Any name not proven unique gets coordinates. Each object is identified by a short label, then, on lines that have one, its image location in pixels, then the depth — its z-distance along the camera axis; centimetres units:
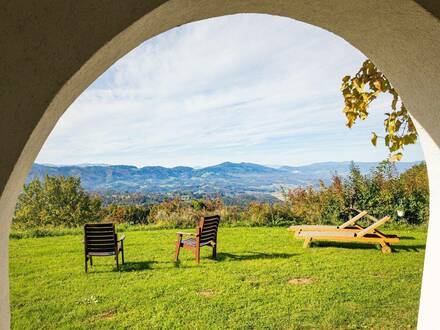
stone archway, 97
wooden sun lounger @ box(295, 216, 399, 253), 746
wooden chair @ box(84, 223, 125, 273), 634
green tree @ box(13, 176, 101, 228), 1479
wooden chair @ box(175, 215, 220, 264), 682
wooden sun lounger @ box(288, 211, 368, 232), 811
